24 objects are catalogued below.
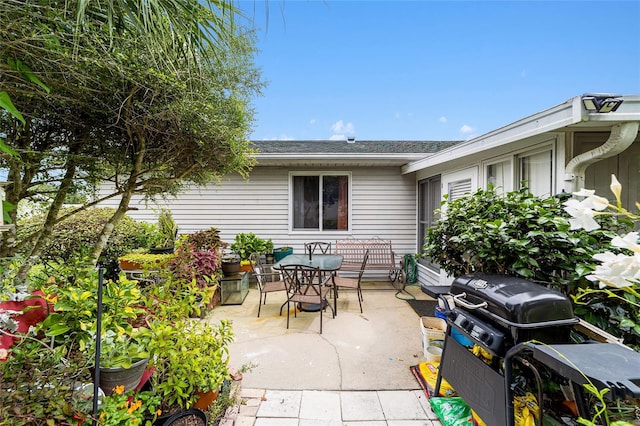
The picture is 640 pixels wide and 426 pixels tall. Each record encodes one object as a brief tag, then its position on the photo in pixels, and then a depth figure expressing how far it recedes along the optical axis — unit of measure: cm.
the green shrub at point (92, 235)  465
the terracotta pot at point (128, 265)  420
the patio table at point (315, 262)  409
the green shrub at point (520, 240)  179
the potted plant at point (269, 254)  586
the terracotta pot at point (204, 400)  183
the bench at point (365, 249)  605
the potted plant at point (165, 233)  506
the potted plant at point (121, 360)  140
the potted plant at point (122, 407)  126
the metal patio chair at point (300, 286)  361
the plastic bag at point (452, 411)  196
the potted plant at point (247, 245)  561
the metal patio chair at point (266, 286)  411
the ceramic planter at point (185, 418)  165
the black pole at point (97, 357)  123
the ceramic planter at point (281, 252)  582
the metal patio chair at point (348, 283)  425
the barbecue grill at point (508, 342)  121
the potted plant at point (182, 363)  161
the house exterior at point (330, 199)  554
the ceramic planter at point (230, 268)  477
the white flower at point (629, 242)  63
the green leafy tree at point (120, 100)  133
